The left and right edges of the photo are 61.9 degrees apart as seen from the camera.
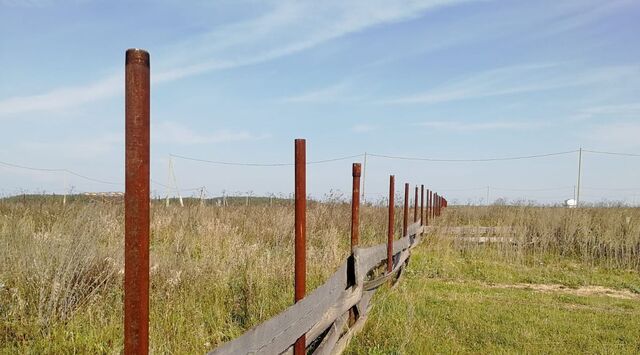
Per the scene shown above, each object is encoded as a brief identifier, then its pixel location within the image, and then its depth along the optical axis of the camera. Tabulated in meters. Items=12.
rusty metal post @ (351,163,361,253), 5.66
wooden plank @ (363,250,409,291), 5.90
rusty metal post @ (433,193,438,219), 22.86
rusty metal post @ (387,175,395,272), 7.28
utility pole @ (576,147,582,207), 40.11
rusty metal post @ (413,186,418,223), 13.21
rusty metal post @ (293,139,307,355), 3.48
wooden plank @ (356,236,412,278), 5.28
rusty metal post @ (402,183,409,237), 9.27
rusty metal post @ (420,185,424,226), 14.44
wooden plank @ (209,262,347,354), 2.32
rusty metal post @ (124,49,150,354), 1.56
